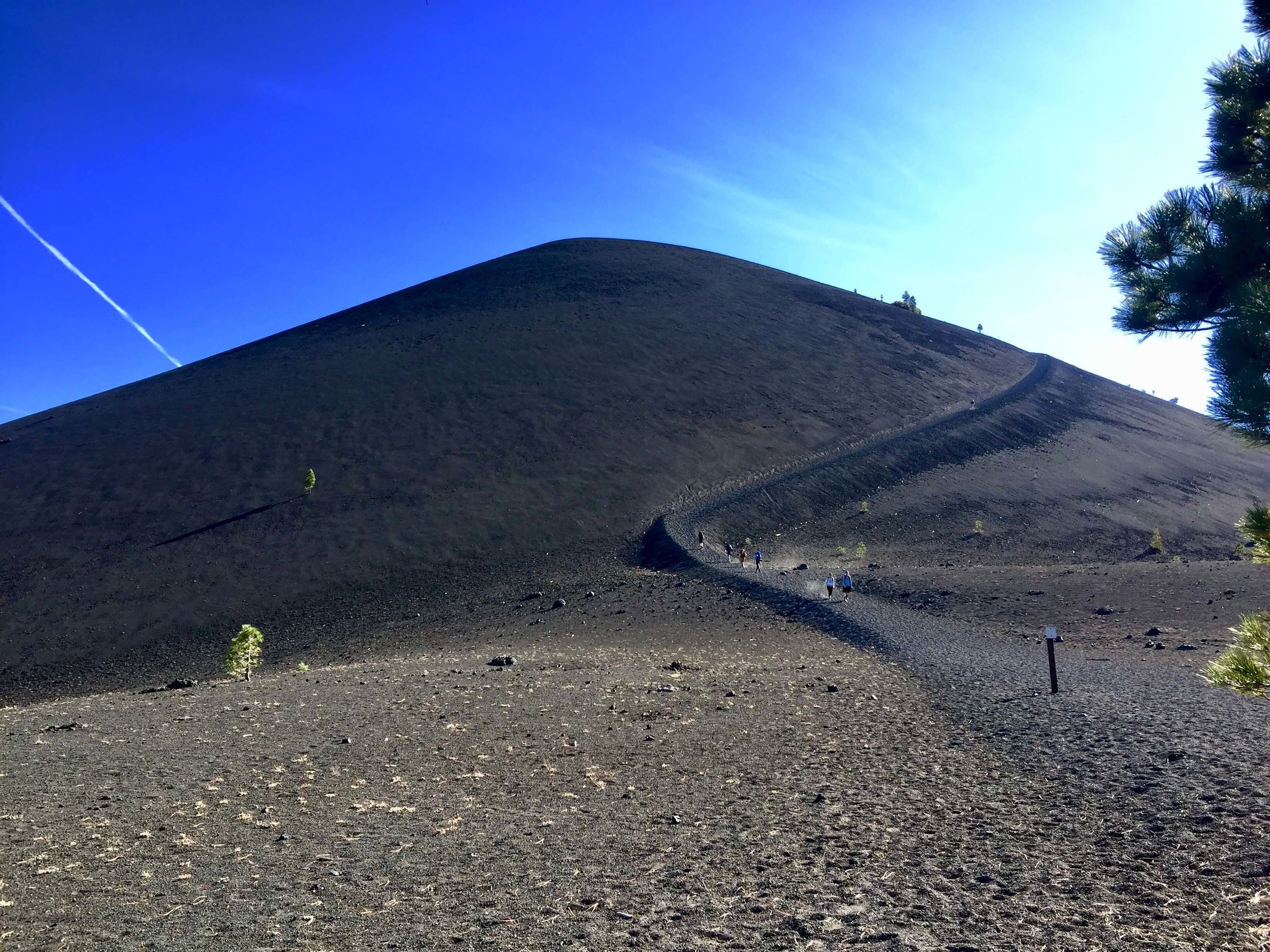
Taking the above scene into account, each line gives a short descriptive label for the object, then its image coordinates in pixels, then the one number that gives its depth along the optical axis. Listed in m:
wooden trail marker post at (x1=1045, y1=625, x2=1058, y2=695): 9.98
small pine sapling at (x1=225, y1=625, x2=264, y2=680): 14.80
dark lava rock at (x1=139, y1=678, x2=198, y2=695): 14.58
